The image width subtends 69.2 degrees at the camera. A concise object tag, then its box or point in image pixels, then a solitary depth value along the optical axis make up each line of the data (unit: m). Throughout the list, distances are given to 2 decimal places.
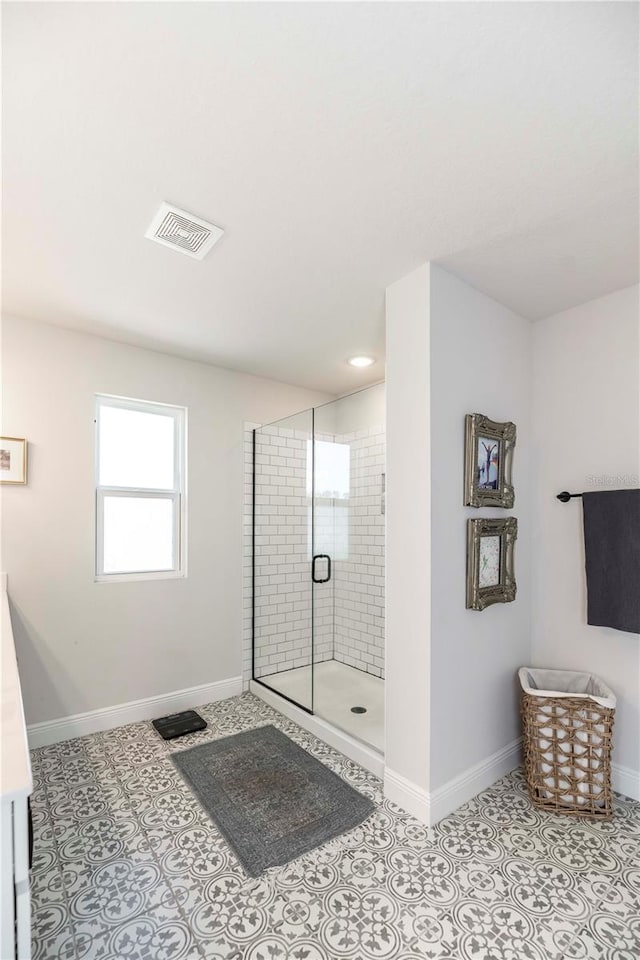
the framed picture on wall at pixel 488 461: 2.22
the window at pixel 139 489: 3.04
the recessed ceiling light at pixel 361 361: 3.32
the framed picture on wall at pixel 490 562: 2.21
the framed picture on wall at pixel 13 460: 2.60
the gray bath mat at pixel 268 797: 1.93
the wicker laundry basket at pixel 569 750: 2.07
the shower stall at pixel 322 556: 3.28
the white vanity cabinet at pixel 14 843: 0.80
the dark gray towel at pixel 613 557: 2.20
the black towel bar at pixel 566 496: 2.49
